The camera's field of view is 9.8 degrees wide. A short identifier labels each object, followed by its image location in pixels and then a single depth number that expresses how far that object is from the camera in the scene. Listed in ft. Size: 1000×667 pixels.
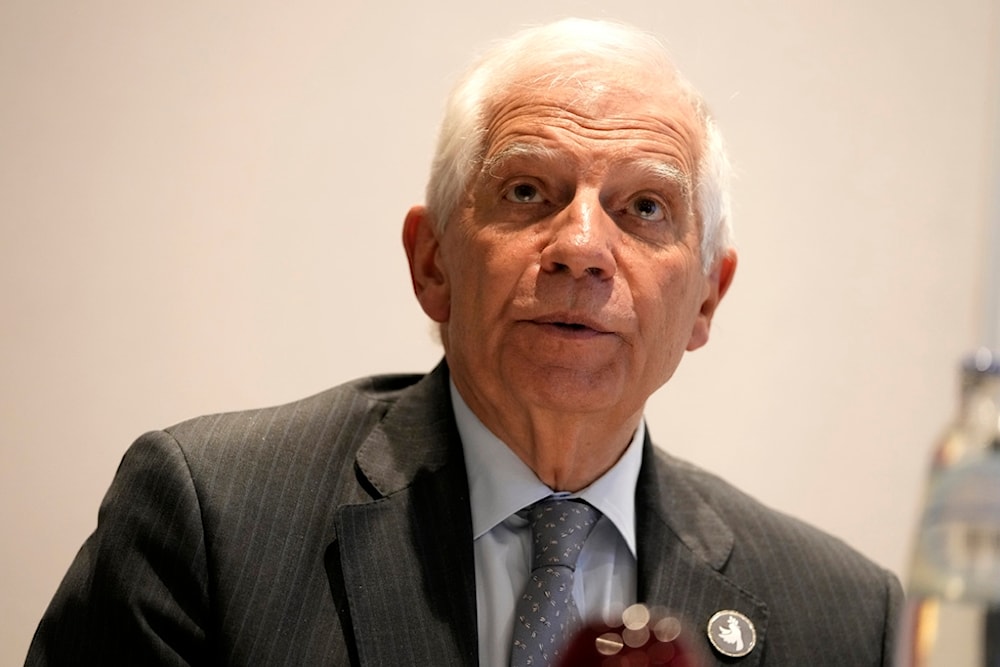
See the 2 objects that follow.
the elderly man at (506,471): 9.53
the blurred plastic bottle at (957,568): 8.19
